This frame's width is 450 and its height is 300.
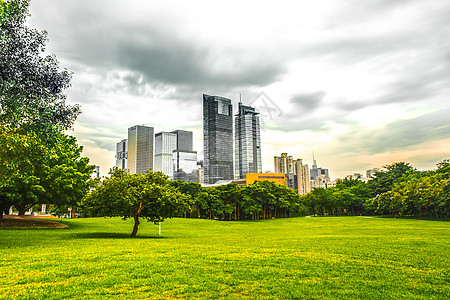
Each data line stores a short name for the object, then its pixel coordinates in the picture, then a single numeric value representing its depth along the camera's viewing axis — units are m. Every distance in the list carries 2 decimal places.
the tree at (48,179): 16.66
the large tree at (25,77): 14.18
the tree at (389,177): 75.25
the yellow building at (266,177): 149.62
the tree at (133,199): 21.17
